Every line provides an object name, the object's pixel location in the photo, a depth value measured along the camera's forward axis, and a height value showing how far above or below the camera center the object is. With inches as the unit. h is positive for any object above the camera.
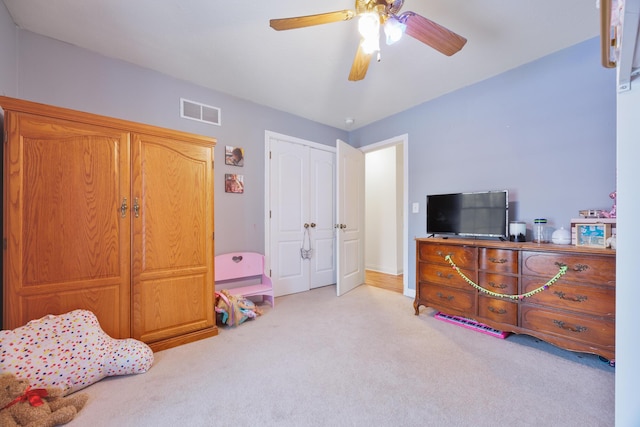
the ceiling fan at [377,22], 58.5 +43.4
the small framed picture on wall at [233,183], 119.3 +13.6
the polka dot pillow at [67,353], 55.7 -32.3
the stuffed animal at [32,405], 47.8 -37.2
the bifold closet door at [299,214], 134.7 -1.1
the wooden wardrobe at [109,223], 62.4 -3.0
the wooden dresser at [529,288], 67.3 -23.7
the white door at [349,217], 134.2 -2.7
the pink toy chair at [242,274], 112.9 -28.1
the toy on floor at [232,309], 96.4 -36.4
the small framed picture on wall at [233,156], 119.6 +26.3
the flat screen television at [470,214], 93.7 -1.0
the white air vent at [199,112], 108.9 +43.4
